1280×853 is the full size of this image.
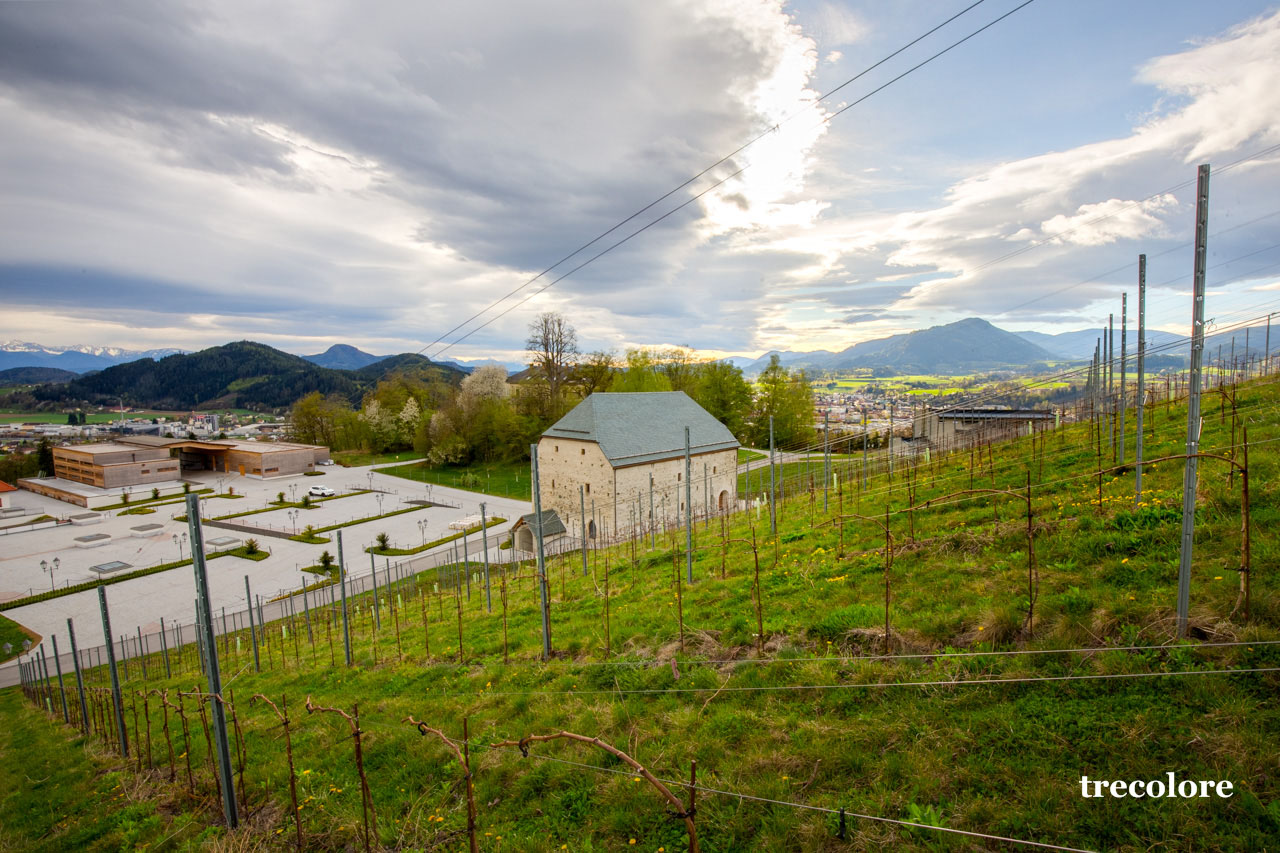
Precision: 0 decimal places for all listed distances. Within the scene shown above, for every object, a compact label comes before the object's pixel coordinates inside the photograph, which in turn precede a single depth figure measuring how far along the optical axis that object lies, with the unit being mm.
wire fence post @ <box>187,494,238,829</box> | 3915
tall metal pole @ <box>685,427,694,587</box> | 8594
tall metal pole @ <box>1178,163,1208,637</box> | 3559
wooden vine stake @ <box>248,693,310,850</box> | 3650
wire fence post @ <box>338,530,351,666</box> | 9281
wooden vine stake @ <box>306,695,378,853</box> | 3295
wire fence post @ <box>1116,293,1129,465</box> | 6562
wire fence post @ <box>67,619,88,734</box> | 8578
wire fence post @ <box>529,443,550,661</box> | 6656
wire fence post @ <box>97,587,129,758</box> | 6723
